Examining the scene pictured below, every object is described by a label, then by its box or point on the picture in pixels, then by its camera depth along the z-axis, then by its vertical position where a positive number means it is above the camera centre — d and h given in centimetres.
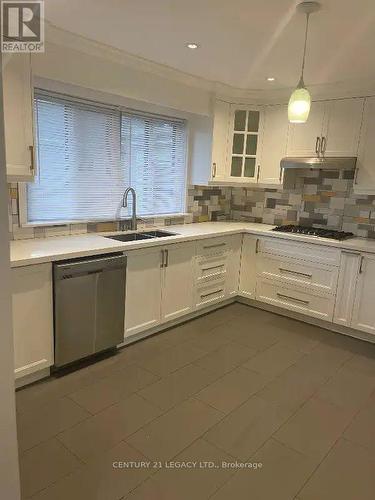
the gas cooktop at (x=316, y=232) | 363 -37
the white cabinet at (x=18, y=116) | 227 +40
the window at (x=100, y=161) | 292 +22
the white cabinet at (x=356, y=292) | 325 -85
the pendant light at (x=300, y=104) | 222 +56
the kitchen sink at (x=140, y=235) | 339 -47
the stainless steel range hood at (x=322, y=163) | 343 +32
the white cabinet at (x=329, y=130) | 346 +65
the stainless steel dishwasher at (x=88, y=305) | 249 -88
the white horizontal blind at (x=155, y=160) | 356 +28
